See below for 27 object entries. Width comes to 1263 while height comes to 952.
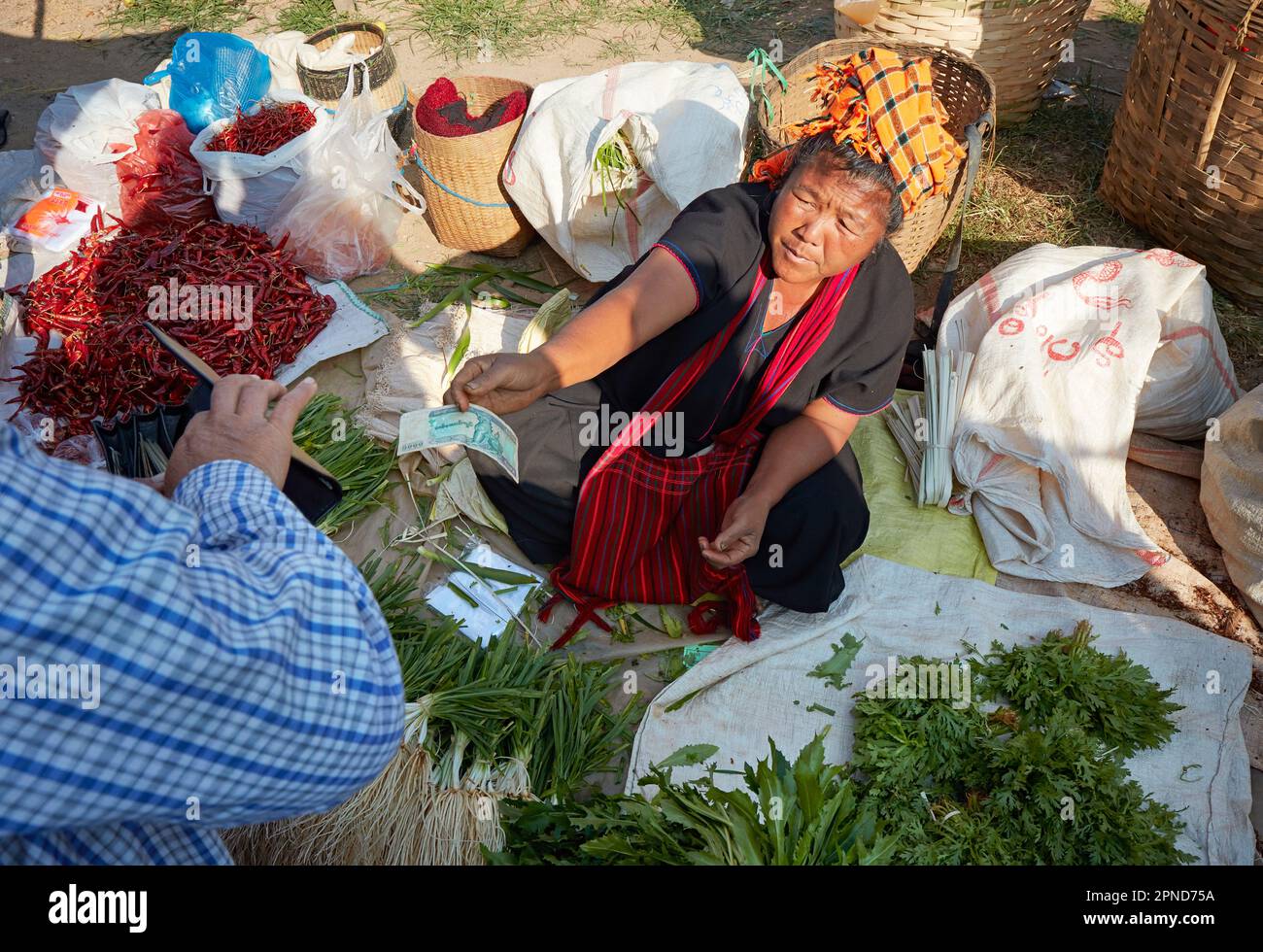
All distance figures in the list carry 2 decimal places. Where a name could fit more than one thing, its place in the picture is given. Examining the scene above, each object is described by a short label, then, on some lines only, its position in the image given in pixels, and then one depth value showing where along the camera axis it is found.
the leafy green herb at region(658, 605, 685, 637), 2.59
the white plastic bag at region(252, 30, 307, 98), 4.18
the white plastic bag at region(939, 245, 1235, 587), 2.75
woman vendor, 2.35
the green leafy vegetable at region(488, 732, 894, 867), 1.54
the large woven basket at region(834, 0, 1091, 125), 3.84
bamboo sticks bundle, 2.85
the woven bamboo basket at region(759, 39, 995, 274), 3.22
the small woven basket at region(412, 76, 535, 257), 3.51
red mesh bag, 3.55
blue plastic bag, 3.77
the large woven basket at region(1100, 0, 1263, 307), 3.11
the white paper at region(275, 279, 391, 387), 3.18
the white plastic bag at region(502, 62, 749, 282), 3.32
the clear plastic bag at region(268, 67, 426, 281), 3.48
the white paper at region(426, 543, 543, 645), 2.50
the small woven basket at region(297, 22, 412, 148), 4.16
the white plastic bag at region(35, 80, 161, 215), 3.52
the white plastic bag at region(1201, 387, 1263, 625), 2.62
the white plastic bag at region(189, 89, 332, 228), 3.42
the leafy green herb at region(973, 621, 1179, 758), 2.23
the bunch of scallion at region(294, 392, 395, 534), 2.71
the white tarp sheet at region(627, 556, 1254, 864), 2.26
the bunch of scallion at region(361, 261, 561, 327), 3.53
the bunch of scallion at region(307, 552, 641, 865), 1.92
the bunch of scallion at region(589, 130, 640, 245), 3.37
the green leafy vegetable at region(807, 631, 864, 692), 2.47
